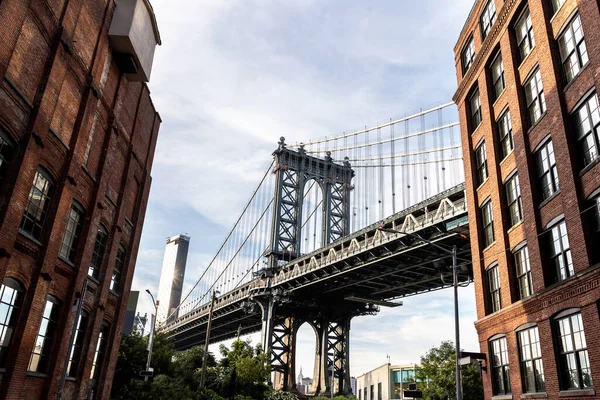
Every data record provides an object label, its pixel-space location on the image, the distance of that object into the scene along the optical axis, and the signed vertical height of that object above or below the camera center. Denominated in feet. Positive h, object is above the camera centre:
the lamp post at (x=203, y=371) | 114.64 +8.61
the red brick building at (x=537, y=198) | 53.31 +26.92
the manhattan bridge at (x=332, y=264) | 137.80 +46.49
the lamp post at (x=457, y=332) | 60.59 +10.83
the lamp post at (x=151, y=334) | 100.15 +14.17
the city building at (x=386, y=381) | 286.25 +23.27
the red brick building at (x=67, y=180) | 53.01 +25.19
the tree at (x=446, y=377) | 111.45 +10.17
